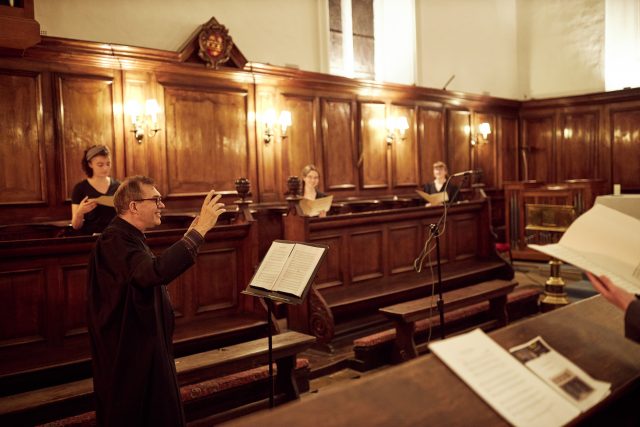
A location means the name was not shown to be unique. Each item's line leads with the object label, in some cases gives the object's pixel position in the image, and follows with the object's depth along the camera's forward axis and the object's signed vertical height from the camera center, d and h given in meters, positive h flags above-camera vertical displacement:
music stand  3.10 -0.58
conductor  2.70 -0.63
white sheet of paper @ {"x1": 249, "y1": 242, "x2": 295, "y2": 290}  3.30 -0.44
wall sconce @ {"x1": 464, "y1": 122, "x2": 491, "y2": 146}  11.85 +1.08
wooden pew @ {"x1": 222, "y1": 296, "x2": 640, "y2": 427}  1.35 -0.53
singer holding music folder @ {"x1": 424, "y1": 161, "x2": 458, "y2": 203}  7.93 +0.03
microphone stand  4.39 -0.74
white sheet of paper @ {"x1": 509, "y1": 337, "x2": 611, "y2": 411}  1.51 -0.54
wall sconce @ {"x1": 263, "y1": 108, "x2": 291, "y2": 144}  8.45 +1.02
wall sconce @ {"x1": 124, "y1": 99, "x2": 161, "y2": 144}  7.14 +1.00
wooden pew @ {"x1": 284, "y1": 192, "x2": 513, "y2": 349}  5.41 -0.90
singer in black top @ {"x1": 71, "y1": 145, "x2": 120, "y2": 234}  4.59 +0.04
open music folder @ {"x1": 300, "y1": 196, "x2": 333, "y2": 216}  5.81 -0.16
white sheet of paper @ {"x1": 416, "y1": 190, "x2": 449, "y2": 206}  7.21 -0.15
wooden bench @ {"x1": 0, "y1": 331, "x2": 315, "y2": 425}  3.26 -1.18
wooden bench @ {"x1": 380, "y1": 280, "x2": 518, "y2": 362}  5.07 -1.14
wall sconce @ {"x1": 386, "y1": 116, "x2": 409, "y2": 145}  10.23 +1.07
